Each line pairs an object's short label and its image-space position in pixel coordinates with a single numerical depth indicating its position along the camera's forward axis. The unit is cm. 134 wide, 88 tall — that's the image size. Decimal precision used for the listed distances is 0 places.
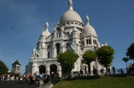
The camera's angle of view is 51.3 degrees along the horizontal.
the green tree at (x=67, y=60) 3204
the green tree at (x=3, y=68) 5543
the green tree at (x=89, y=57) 3412
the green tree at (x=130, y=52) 3640
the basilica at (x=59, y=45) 4640
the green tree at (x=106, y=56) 3143
